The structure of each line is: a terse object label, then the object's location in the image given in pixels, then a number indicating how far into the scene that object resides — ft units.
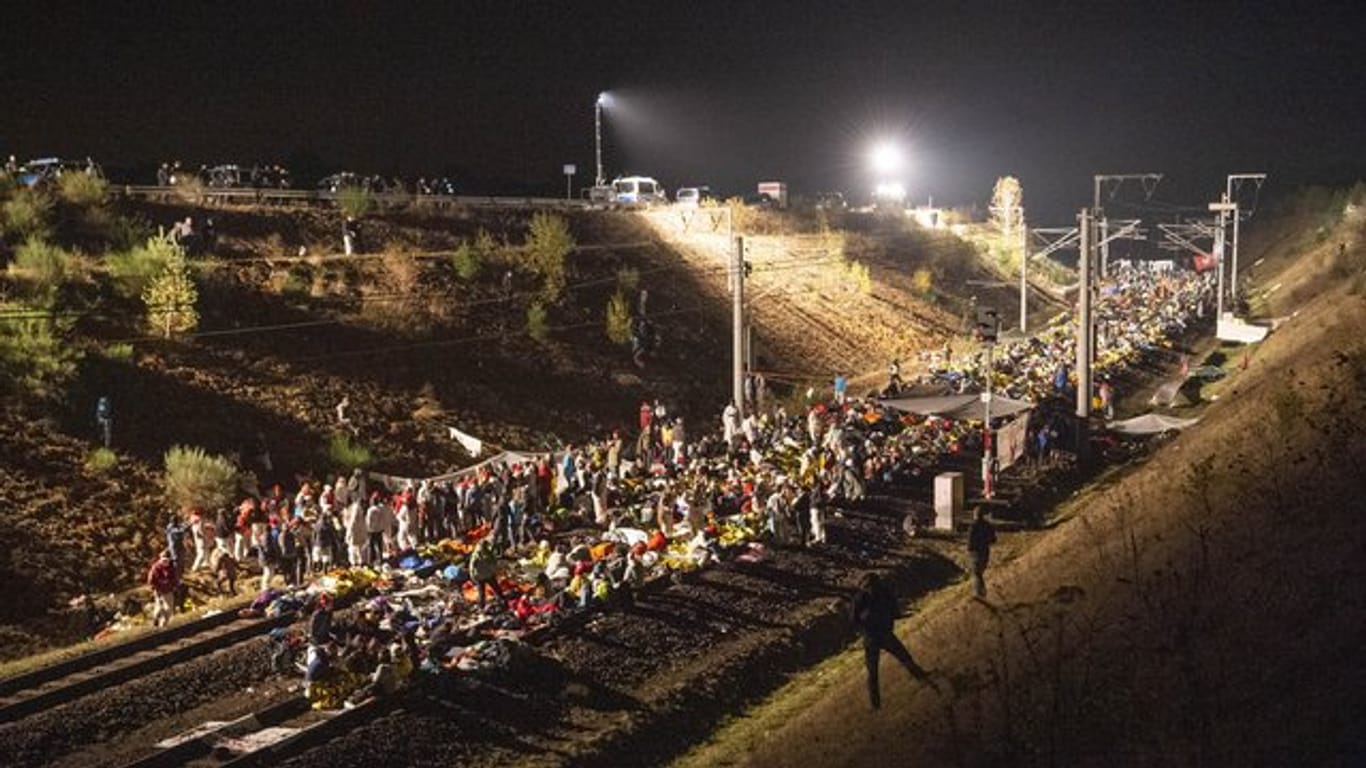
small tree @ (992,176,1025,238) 312.66
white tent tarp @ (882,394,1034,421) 98.84
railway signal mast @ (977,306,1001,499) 89.86
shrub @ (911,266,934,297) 215.72
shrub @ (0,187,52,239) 103.24
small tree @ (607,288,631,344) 136.98
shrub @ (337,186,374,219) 141.28
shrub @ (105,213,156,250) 107.96
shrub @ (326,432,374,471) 90.02
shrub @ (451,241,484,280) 133.59
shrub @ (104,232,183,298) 99.40
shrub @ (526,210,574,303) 141.46
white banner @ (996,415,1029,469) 97.45
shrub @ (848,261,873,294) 201.46
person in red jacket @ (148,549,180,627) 61.87
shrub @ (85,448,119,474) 78.18
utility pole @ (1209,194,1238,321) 191.00
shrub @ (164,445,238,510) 78.07
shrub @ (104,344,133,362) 90.48
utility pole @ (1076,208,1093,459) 106.11
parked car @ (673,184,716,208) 201.23
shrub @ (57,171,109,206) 112.16
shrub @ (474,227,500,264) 139.23
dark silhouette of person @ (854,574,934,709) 41.50
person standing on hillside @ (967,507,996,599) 56.70
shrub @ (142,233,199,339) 98.32
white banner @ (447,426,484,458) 100.63
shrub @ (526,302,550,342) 129.18
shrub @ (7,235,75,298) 93.20
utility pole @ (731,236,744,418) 100.99
